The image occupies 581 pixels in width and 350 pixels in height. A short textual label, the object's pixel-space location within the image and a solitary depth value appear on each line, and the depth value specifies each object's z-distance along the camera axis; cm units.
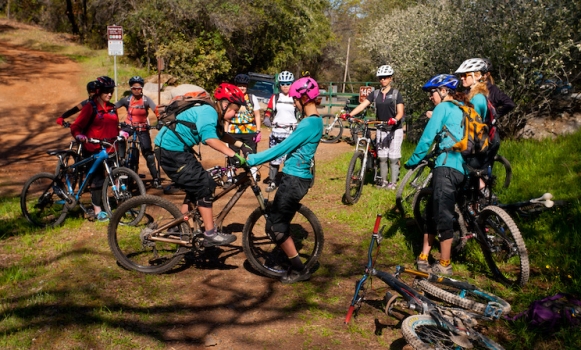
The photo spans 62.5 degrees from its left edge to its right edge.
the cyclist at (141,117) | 789
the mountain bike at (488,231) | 450
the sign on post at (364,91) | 1863
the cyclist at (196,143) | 472
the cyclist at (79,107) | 636
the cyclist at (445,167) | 465
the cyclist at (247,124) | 819
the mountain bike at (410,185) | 673
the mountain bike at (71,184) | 633
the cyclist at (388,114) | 788
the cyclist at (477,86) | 520
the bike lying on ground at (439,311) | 325
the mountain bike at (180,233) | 478
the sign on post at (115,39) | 1412
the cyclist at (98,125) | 630
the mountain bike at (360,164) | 762
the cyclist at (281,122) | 854
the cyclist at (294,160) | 434
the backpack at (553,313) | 383
